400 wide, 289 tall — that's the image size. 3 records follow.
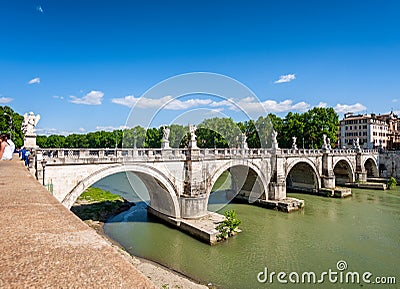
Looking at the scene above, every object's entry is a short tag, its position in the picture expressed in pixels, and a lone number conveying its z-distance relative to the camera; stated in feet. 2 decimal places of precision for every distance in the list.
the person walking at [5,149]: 28.44
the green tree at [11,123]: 110.11
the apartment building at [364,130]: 192.95
